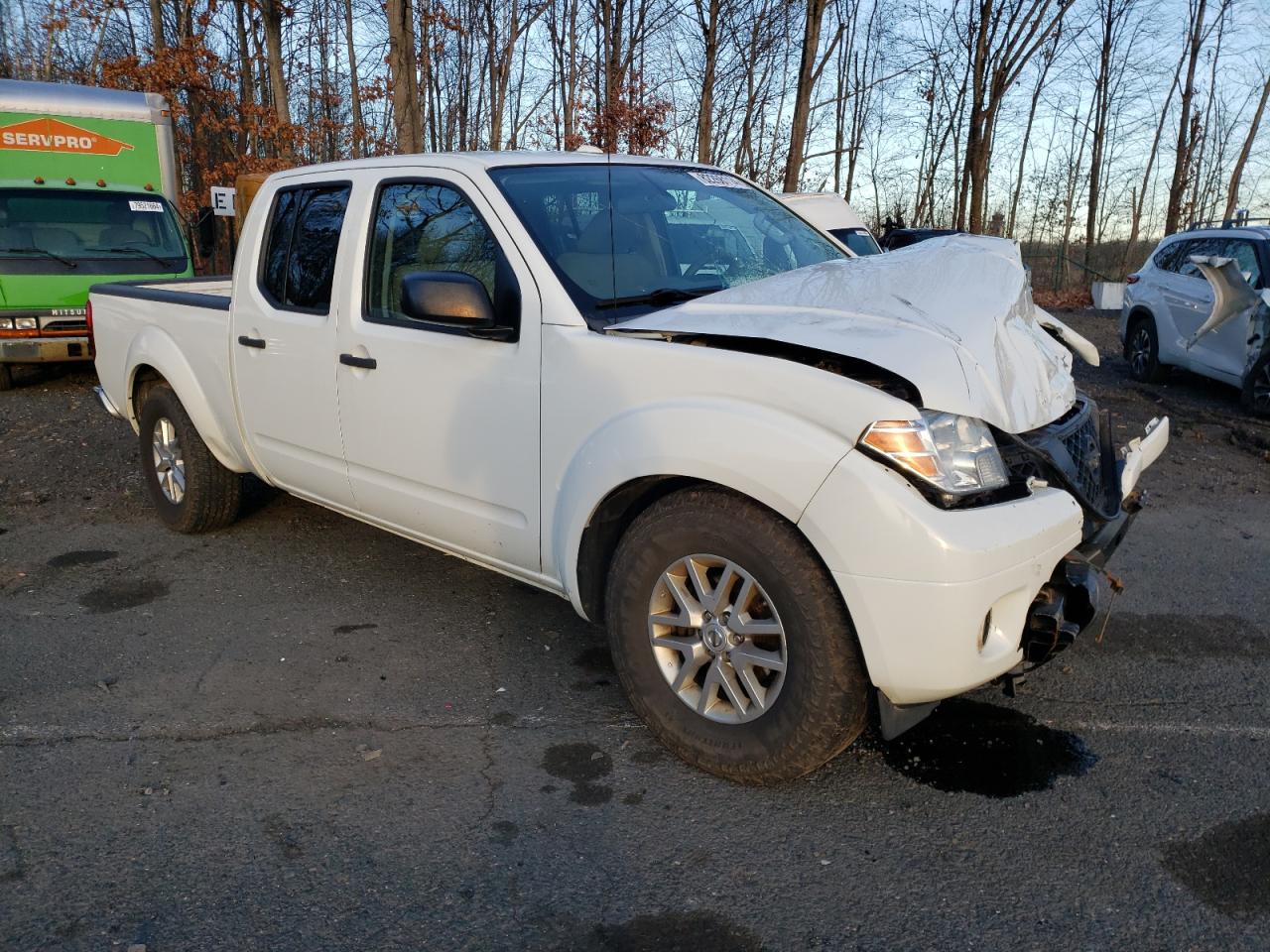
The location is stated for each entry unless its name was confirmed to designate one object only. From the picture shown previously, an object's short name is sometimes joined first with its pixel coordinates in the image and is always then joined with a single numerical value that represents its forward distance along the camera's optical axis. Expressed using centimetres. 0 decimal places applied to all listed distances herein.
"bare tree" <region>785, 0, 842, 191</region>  1686
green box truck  1059
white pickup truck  262
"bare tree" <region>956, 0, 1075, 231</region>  2406
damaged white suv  868
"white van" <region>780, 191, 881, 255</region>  1358
